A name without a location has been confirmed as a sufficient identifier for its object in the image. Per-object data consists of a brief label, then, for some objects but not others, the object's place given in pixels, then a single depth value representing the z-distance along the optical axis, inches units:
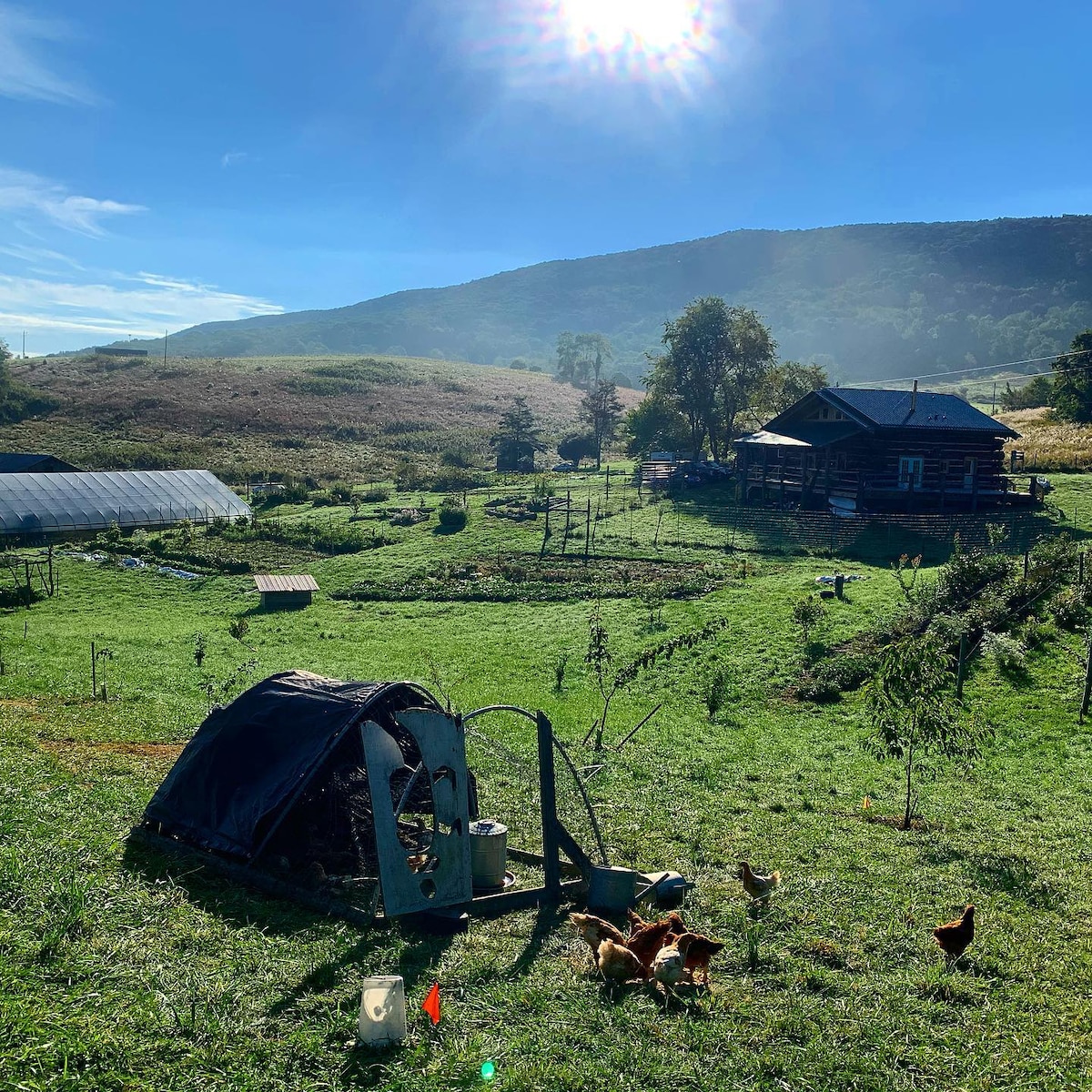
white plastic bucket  265.6
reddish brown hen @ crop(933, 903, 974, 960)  329.7
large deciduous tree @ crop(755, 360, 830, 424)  2573.8
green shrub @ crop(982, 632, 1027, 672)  778.8
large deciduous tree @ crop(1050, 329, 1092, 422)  2293.3
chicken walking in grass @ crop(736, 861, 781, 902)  378.0
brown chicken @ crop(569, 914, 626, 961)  328.8
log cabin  1680.6
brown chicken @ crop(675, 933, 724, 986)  309.0
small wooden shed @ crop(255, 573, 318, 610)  1317.7
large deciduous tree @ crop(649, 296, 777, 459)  2603.3
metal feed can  391.2
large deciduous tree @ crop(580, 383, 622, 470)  3250.5
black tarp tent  398.0
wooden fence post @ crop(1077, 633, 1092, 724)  677.3
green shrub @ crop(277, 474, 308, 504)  2223.2
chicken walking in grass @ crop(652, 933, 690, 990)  302.0
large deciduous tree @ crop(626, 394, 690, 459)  2699.3
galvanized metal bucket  371.2
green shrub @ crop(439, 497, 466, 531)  1797.5
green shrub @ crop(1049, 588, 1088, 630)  840.3
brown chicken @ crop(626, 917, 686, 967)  320.5
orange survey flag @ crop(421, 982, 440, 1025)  279.4
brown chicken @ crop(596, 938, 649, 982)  310.0
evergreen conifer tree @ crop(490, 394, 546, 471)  2903.5
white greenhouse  1786.4
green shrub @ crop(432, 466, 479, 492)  2357.3
